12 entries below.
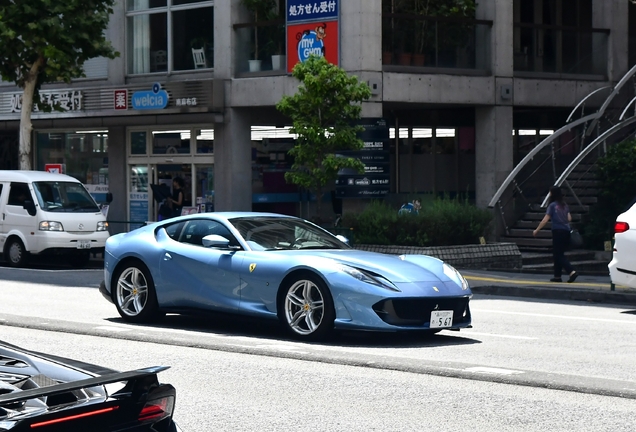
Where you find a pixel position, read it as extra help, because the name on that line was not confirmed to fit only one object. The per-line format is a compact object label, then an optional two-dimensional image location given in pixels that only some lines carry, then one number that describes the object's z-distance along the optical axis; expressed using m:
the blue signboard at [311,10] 26.00
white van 23.22
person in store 28.33
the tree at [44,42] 26.61
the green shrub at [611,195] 25.88
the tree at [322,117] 22.34
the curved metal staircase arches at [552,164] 25.98
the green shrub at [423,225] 22.75
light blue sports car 10.84
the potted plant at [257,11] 28.03
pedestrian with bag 19.38
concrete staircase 24.67
